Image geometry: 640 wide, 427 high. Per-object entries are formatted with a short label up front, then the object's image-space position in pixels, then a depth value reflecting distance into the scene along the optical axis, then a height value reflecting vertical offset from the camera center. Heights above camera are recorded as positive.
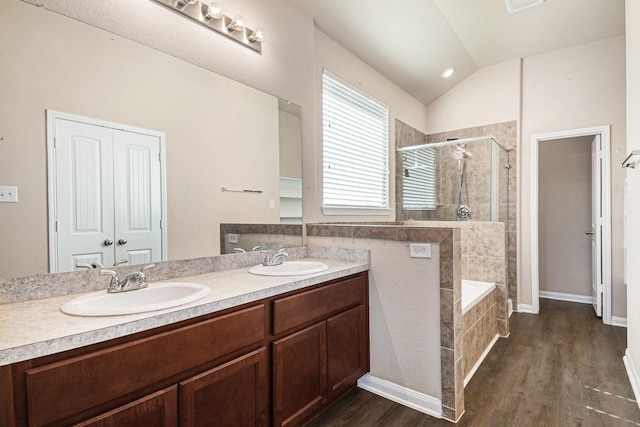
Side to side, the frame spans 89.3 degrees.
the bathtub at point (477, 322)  2.32 -0.91
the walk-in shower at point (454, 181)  3.54 +0.32
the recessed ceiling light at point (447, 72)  3.84 +1.64
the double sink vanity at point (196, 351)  0.92 -0.52
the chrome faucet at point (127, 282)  1.42 -0.31
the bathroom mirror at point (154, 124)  1.28 +0.47
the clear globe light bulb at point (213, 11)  1.88 +1.17
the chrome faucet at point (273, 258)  2.14 -0.32
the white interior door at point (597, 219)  3.50 -0.13
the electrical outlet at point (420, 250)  1.93 -0.24
